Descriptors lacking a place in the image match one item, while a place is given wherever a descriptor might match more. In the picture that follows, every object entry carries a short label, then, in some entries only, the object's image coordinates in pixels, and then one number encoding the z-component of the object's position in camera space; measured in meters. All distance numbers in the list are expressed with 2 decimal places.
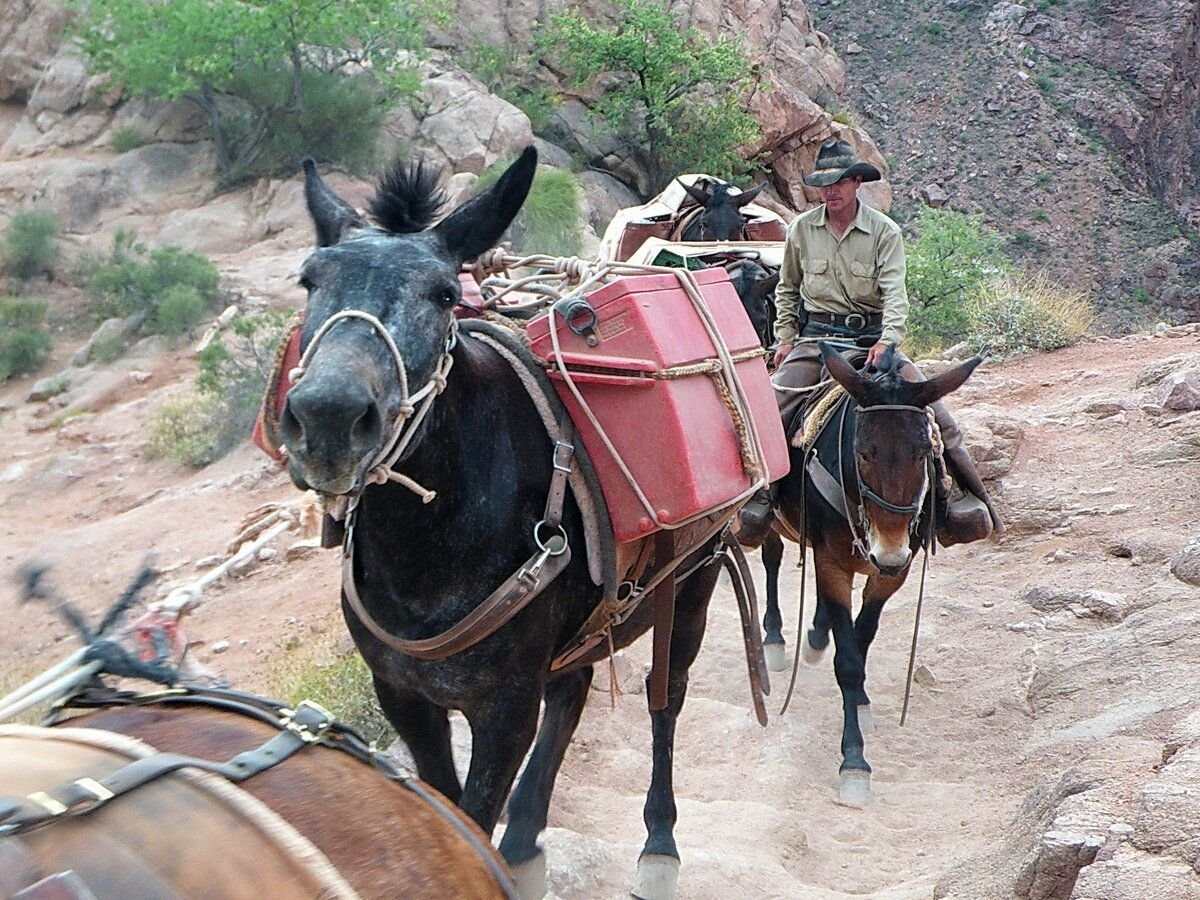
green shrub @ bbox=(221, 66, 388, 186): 21.81
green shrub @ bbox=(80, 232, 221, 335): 17.27
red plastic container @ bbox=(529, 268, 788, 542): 3.40
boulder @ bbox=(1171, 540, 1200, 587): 6.29
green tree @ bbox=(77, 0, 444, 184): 21.12
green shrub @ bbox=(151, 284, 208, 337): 17.17
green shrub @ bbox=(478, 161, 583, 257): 17.22
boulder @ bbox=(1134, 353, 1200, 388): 11.23
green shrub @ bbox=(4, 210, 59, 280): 19.83
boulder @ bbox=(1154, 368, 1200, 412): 10.18
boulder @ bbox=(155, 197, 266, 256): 19.91
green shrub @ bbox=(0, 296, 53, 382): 17.83
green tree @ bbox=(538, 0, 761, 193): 25.89
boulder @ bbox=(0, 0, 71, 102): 24.30
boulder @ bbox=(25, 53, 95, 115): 23.19
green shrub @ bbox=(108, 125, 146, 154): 21.95
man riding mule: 6.38
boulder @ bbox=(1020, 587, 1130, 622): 6.91
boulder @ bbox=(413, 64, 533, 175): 22.30
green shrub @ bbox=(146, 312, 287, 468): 13.51
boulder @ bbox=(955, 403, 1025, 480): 10.11
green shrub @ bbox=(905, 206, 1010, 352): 18.95
